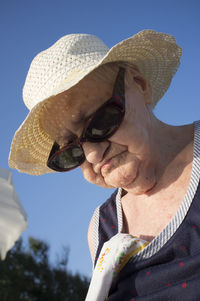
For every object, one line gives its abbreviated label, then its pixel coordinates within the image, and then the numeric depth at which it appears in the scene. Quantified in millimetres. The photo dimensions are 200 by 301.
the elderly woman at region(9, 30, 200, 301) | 692
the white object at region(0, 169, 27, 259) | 696
